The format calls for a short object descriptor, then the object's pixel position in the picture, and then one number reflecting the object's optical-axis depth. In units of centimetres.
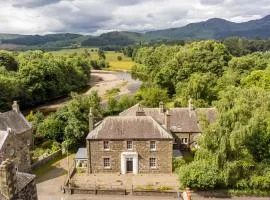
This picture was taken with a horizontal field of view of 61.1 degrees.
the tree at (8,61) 6789
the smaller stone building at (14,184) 1361
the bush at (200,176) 2357
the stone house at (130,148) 2737
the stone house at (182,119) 3274
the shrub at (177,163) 2795
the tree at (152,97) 4587
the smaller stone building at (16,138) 2577
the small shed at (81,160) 2900
